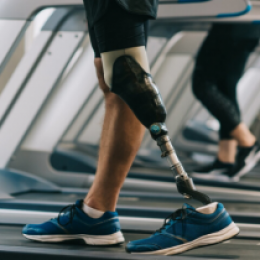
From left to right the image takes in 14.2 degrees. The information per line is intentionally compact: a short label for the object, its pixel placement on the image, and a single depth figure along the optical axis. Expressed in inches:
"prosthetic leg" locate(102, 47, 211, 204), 103.5
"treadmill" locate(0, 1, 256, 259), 105.7
